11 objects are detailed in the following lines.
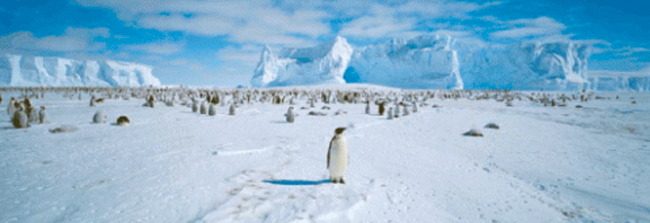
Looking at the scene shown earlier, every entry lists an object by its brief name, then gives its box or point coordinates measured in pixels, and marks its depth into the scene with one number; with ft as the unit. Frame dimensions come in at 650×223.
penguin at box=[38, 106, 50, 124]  35.62
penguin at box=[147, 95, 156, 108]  64.66
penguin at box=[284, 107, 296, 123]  42.14
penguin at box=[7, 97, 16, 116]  40.56
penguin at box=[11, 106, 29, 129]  31.60
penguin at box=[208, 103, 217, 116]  48.65
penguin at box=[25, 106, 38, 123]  35.28
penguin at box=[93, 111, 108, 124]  37.14
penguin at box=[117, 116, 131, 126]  36.24
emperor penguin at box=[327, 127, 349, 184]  15.85
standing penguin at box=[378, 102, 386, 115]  54.60
